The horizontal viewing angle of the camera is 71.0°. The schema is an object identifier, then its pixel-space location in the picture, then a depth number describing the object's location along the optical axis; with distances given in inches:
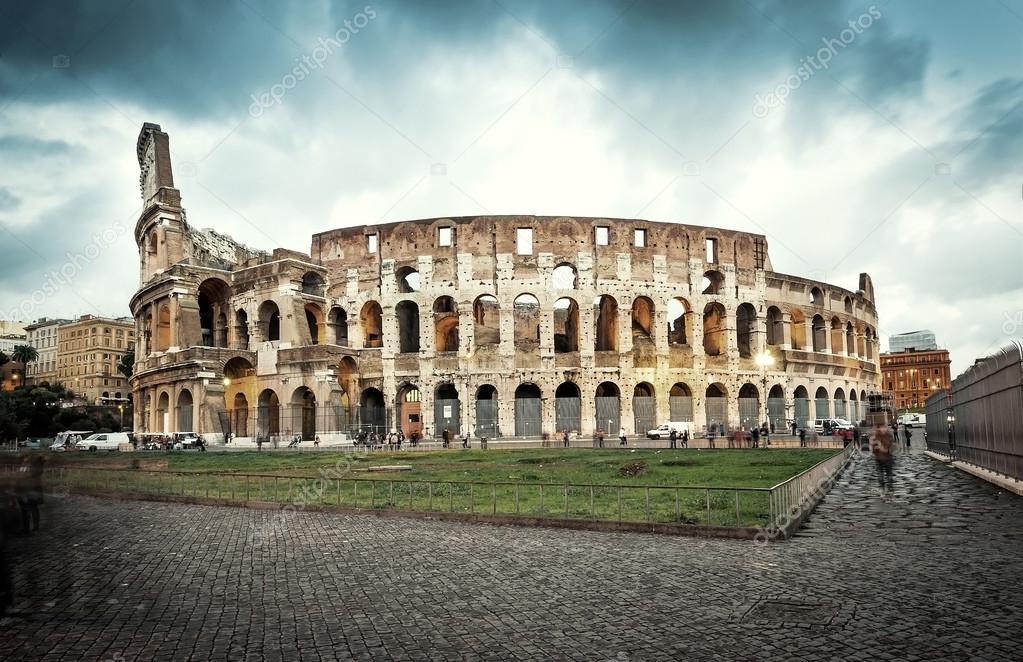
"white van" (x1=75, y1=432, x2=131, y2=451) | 1579.7
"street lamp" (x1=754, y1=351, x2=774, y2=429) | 1552.4
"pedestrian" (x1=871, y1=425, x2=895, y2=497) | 510.0
